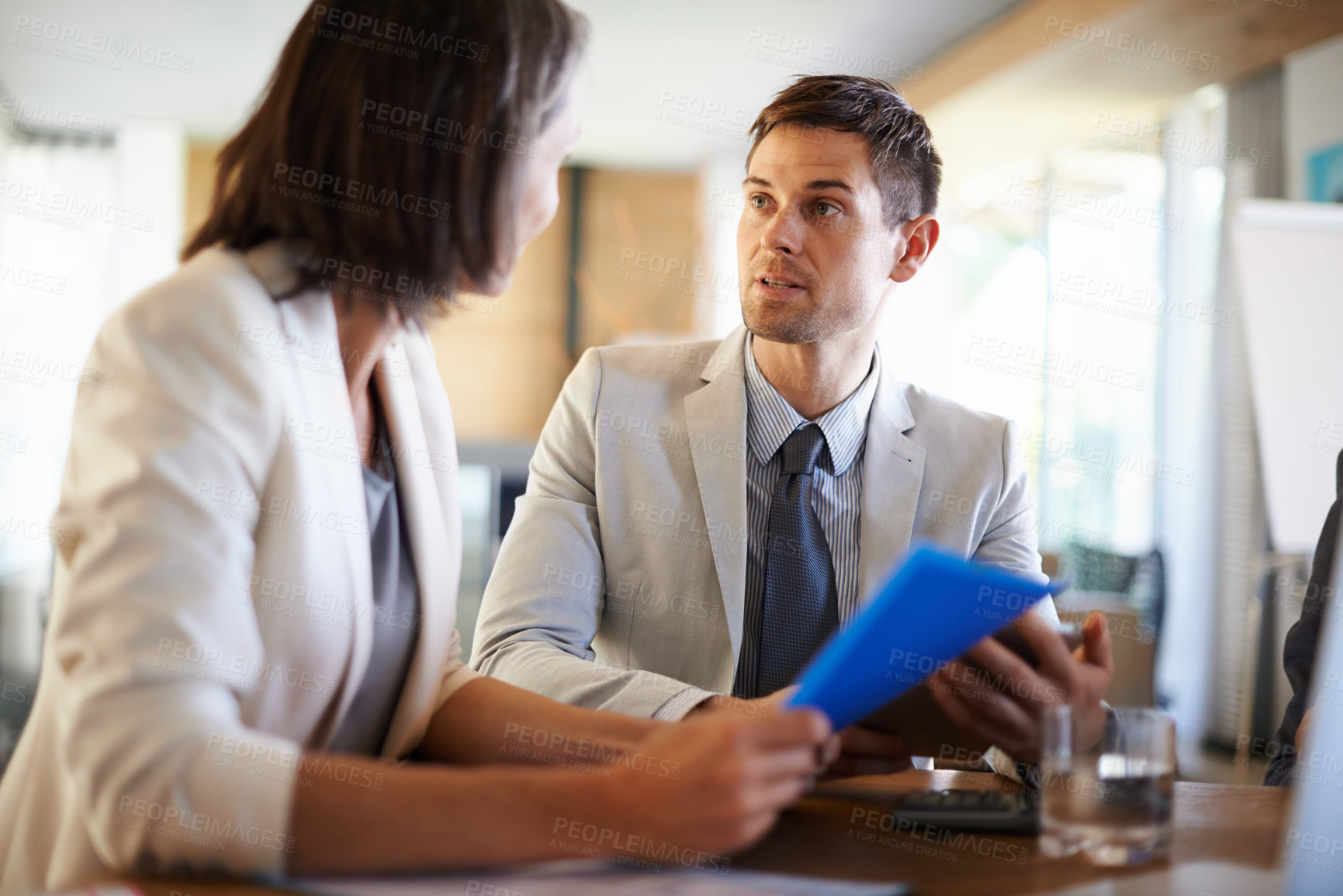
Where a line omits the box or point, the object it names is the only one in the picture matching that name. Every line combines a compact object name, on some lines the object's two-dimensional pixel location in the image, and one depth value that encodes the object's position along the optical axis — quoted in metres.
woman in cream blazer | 0.78
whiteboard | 3.71
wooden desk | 0.87
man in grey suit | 1.71
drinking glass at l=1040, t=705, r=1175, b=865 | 0.95
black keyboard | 1.01
